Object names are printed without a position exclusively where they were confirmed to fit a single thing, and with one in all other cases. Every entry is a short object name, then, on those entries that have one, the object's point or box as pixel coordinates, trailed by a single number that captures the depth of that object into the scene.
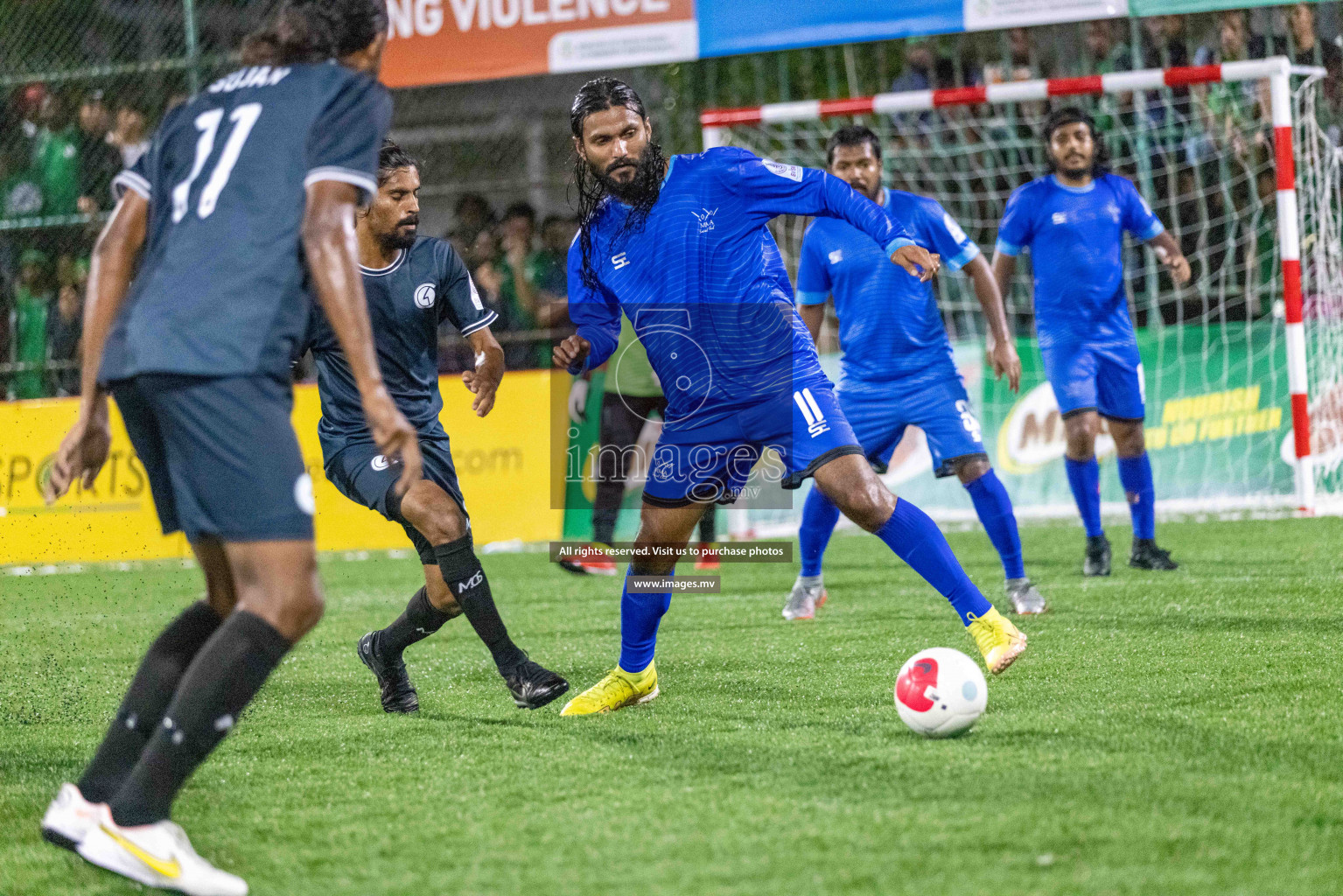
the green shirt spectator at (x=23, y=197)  26.30
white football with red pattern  8.23
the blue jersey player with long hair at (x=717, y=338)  9.43
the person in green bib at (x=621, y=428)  19.28
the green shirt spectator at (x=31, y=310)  25.64
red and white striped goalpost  18.97
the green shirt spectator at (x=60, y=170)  25.92
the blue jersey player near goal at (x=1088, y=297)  15.90
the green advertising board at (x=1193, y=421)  21.14
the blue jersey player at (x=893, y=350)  13.60
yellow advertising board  22.69
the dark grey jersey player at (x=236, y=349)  6.01
